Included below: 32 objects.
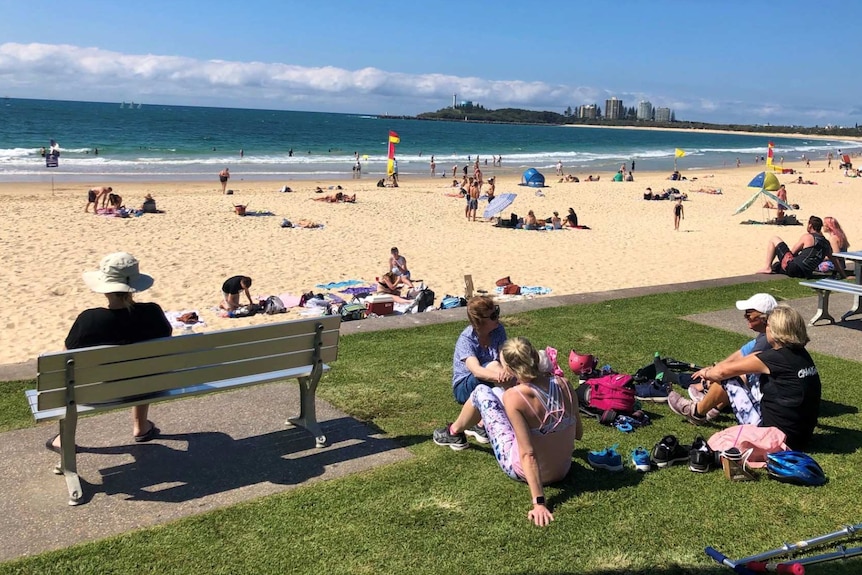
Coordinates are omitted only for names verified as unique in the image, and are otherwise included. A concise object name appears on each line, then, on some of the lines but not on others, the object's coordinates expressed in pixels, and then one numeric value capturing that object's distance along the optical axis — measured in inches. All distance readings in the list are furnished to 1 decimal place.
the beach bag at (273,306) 383.6
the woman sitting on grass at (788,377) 171.8
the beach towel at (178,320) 357.2
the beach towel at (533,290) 439.2
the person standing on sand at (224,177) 1032.2
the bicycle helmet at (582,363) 234.5
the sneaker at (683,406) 201.2
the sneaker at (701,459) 168.2
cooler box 364.2
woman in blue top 182.2
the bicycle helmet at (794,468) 162.1
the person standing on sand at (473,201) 813.9
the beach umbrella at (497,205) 767.7
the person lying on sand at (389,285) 424.2
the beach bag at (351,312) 349.4
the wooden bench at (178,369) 146.9
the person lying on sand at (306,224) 707.4
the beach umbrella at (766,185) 767.7
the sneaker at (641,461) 168.4
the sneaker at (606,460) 166.7
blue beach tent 1318.9
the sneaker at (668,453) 171.2
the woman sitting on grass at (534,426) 146.7
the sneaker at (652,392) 217.2
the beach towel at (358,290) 426.9
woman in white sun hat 161.2
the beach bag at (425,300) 375.9
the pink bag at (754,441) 170.2
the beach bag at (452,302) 372.5
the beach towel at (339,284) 450.3
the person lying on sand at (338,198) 937.5
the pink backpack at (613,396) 201.2
